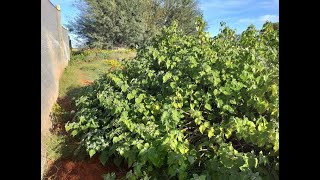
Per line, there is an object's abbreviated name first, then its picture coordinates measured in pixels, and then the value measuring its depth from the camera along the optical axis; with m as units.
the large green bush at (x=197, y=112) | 1.61
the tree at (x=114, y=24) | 10.06
